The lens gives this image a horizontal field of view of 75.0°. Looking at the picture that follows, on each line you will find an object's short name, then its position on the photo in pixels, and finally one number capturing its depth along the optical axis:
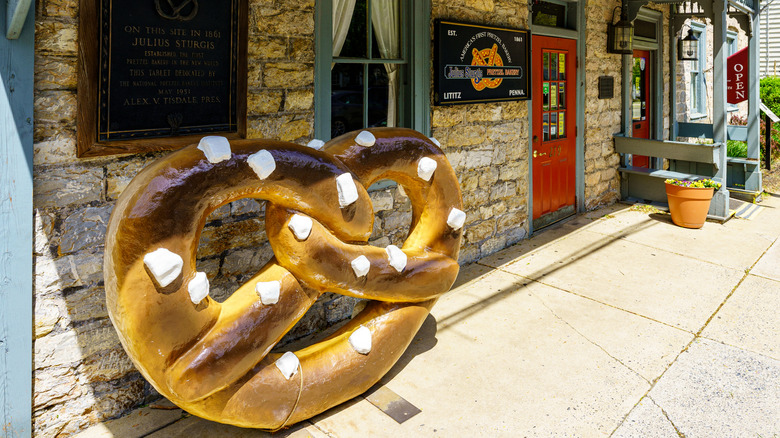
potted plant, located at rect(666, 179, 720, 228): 6.02
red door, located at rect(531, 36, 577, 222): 5.84
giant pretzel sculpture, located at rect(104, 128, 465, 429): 2.13
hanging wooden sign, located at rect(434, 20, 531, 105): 4.39
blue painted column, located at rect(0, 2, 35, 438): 2.28
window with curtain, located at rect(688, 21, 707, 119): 9.80
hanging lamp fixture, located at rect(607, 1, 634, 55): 6.63
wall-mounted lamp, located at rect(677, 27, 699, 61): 8.23
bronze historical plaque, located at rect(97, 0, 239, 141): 2.55
